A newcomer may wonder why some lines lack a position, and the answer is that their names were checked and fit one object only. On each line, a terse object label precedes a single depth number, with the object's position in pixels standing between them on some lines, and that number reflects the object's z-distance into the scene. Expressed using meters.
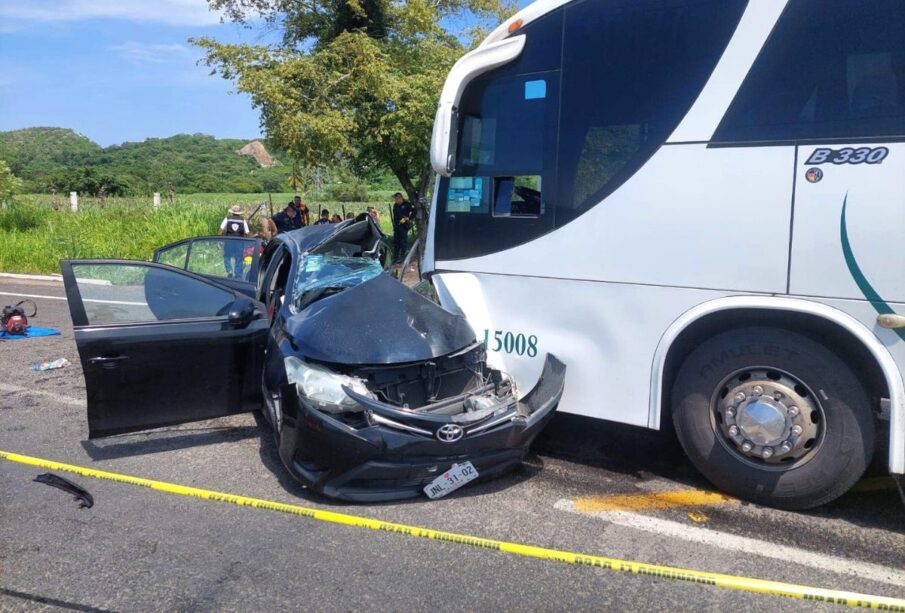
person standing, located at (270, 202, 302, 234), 16.00
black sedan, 3.96
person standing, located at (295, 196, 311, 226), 16.34
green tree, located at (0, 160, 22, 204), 22.20
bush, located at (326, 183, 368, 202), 39.00
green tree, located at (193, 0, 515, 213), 15.85
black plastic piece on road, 3.40
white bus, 3.60
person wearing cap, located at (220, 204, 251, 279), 7.79
